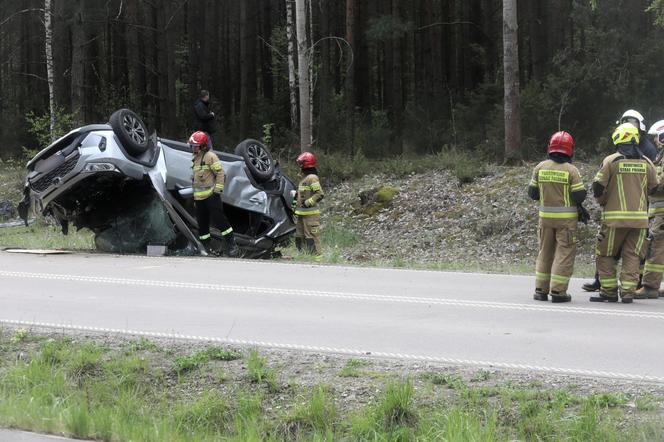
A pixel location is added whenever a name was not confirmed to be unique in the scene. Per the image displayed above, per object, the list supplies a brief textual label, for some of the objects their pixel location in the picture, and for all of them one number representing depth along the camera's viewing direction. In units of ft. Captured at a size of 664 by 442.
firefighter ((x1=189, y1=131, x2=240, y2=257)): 89.71
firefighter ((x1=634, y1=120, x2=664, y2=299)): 64.49
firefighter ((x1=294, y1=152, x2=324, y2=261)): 98.02
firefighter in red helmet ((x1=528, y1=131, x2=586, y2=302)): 60.90
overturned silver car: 87.61
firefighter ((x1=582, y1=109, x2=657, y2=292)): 63.41
